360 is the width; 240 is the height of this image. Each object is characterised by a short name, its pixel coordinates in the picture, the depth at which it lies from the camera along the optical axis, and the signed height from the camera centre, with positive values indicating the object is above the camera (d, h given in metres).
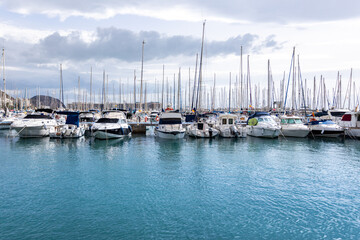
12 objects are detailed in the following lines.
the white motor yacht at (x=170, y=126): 33.03 -1.84
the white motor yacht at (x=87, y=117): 47.97 -1.11
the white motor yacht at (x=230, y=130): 36.19 -2.46
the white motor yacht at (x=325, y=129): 36.31 -2.27
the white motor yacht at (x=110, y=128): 32.09 -2.13
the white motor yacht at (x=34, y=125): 32.28 -1.87
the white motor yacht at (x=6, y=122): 46.73 -2.10
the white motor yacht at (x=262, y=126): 35.41 -1.88
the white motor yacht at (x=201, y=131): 35.41 -2.57
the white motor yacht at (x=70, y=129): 33.38 -2.39
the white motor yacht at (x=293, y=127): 36.64 -2.01
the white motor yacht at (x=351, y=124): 36.34 -1.50
